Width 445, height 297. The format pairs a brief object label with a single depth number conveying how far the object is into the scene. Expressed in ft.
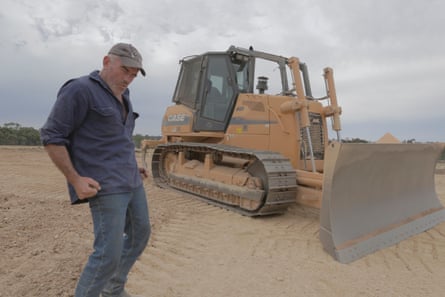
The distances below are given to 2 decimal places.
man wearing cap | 6.18
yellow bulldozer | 12.57
